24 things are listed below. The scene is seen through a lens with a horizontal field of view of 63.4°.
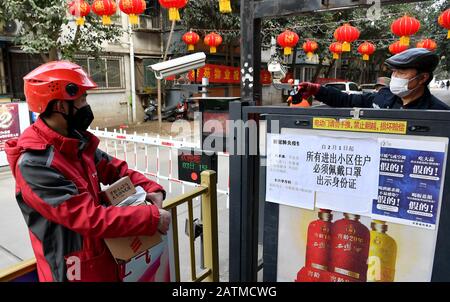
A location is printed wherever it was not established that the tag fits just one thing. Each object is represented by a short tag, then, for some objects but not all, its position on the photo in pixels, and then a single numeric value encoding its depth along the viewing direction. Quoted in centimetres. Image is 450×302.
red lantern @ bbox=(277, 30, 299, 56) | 1064
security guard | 229
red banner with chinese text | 1421
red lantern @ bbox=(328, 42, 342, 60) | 1251
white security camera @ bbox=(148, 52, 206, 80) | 436
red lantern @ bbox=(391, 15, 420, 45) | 862
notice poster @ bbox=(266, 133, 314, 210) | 193
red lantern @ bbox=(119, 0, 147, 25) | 773
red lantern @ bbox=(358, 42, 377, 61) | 1343
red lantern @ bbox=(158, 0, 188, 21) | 721
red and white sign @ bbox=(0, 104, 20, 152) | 688
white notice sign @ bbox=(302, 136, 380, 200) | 174
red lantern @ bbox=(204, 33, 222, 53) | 1163
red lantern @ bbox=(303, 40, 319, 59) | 1304
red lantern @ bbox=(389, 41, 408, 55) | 1239
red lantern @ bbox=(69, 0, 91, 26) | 720
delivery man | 150
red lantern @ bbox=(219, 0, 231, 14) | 610
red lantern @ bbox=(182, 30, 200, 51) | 1142
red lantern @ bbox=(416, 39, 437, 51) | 1151
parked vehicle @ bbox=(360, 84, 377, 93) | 2033
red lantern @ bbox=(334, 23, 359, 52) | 993
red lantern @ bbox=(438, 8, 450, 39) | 735
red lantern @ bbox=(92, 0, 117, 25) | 754
